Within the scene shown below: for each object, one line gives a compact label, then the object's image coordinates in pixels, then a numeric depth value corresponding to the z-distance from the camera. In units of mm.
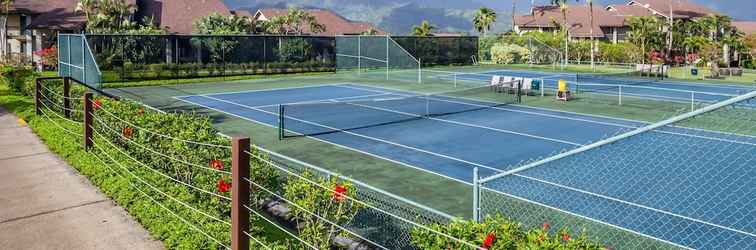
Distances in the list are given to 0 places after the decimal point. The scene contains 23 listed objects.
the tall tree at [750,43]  71125
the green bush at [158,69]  41219
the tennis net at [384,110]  23062
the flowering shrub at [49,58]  50781
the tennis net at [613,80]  37650
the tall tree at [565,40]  65062
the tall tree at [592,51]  60594
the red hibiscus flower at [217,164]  9734
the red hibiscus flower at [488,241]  5824
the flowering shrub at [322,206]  8445
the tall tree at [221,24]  59938
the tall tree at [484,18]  90688
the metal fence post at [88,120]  14000
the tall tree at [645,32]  71750
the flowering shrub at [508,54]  64062
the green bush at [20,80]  28194
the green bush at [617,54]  69062
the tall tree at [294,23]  68812
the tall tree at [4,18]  57588
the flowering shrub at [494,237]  5852
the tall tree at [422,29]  79331
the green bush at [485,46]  64375
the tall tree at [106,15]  56750
